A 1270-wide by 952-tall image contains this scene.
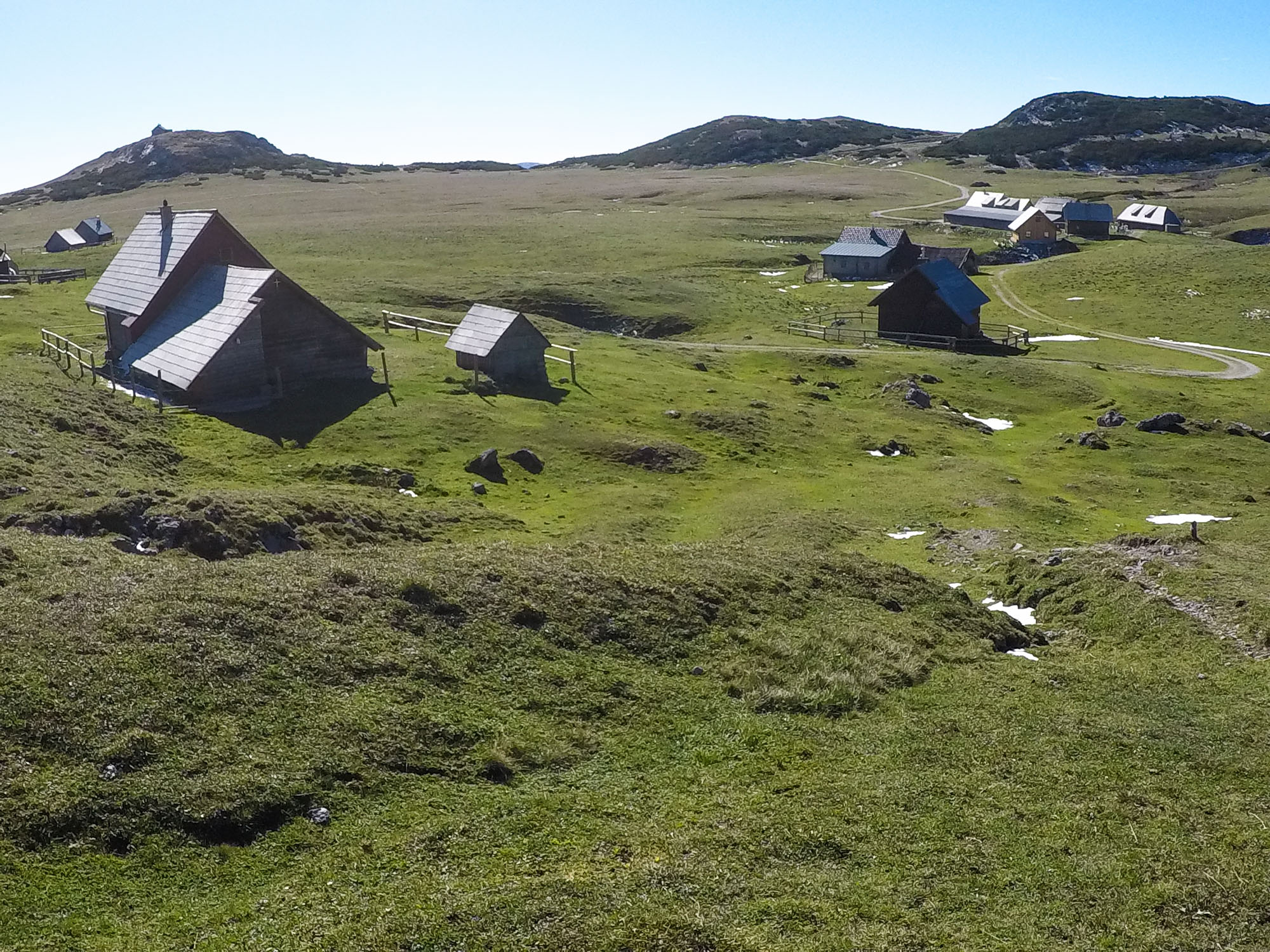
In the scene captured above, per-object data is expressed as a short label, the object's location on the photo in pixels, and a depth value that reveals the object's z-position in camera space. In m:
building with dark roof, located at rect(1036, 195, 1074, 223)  167.00
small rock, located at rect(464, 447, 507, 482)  45.62
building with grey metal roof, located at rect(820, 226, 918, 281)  124.06
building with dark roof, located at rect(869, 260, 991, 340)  90.19
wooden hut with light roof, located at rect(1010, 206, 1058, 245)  153.62
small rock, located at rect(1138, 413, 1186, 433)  61.55
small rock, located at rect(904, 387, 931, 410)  65.94
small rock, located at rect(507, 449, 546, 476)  47.03
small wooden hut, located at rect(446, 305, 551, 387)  58.50
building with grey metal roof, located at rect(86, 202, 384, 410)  49.91
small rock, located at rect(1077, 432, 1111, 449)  58.66
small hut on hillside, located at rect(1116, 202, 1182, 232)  166.75
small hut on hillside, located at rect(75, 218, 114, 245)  142.38
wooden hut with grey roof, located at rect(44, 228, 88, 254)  138.12
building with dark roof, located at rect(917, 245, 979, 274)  126.38
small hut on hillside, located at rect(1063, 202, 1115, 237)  161.38
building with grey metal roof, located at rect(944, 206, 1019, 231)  171.25
